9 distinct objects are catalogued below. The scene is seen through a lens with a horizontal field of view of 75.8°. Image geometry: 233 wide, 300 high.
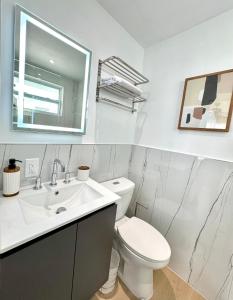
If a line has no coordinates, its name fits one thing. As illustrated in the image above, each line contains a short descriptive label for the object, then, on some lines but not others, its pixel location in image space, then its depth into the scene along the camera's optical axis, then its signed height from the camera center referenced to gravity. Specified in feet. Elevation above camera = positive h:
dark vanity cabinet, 1.97 -2.16
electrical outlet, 3.17 -0.92
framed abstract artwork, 3.69 +1.03
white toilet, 3.53 -2.76
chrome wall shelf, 4.17 +1.34
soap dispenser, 2.72 -1.04
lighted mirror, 2.81 +1.03
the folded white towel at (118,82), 3.85 +1.34
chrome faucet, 3.50 -1.00
